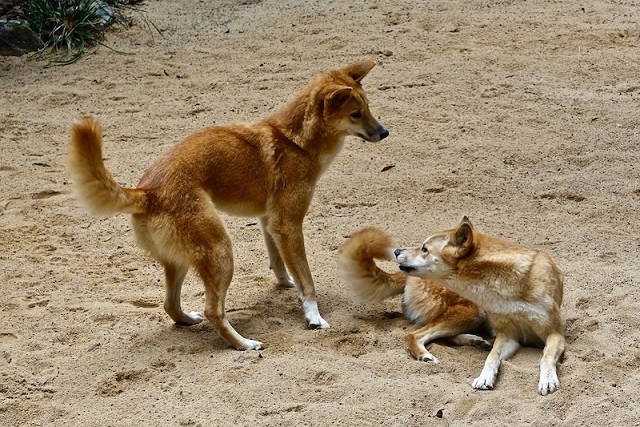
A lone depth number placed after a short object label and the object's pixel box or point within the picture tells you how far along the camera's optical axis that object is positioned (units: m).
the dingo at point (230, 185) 9.87
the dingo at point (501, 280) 9.71
